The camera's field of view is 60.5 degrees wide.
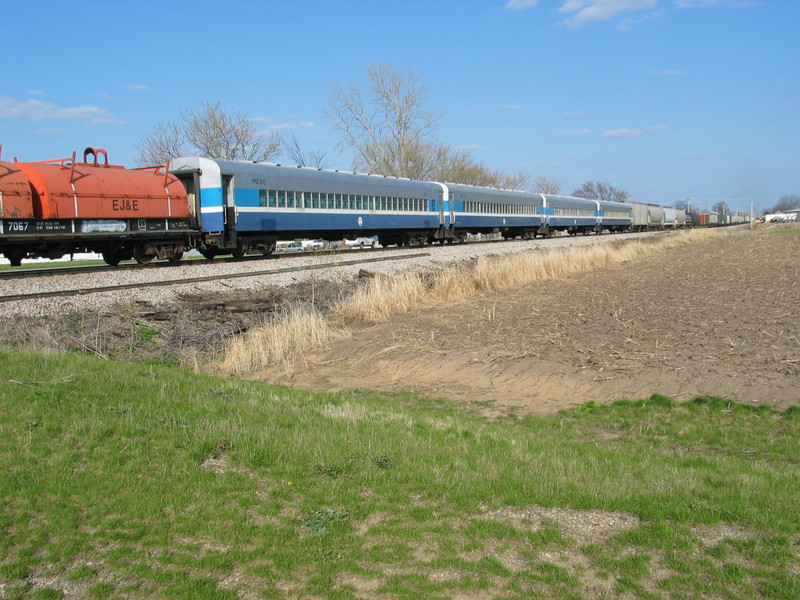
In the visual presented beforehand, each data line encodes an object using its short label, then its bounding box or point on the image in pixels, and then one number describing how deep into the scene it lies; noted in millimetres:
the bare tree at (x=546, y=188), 114150
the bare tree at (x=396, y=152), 56906
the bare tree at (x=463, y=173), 74000
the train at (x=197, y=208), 16875
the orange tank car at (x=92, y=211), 16359
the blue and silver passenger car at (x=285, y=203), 21969
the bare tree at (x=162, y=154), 48219
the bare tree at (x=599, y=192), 153750
